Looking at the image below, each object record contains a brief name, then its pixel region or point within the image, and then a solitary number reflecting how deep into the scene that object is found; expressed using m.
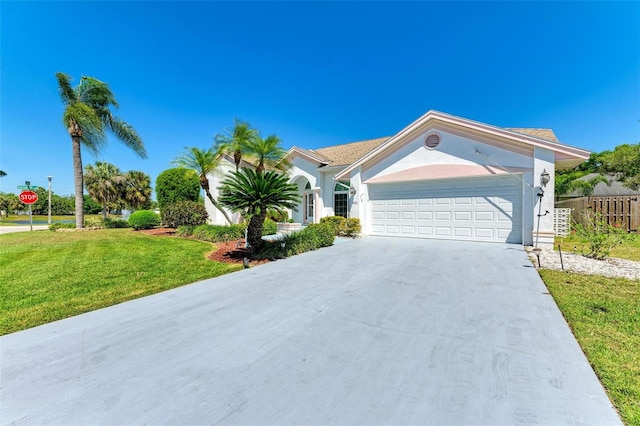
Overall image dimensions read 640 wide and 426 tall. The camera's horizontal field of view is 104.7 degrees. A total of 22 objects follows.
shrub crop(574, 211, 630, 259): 7.71
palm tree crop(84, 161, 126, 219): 26.33
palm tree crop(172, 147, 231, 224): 14.32
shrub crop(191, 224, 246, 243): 12.12
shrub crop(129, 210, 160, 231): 16.60
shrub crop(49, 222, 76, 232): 16.54
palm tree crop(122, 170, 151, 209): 28.20
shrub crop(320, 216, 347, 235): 13.08
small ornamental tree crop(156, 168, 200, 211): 18.02
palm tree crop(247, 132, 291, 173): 14.27
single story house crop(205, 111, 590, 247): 9.35
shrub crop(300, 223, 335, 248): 10.01
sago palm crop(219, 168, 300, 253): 8.01
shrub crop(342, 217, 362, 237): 12.77
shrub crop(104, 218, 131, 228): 19.42
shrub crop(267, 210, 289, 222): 17.00
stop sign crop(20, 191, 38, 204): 17.27
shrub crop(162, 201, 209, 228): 15.66
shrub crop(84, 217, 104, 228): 17.97
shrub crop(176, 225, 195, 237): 14.08
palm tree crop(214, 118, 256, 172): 14.12
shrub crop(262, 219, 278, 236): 14.28
